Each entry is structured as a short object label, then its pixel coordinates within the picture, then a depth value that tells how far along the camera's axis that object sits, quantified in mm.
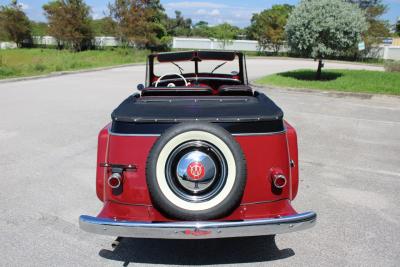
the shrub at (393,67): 18172
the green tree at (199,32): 59788
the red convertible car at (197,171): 2791
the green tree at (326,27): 14094
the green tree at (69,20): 40312
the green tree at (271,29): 37469
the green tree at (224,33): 42375
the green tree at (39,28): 50344
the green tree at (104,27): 36738
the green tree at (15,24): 46219
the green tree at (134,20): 34000
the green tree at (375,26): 32469
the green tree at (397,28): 54612
